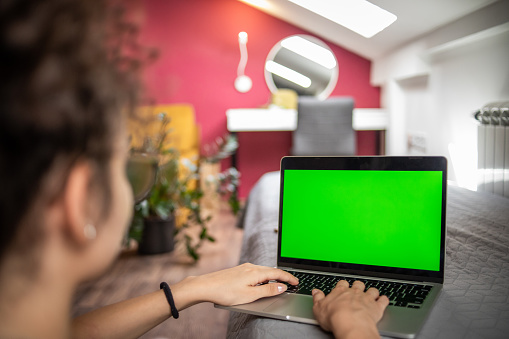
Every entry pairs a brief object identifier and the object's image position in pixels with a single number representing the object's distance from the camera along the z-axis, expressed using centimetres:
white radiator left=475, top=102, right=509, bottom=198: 172
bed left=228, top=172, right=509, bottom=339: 65
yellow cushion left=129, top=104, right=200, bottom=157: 360
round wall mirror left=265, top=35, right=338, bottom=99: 435
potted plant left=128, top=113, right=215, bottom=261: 248
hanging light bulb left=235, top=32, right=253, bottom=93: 437
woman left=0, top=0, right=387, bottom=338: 35
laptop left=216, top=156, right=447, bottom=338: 80
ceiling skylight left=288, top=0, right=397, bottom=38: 287
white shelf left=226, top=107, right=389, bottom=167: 389
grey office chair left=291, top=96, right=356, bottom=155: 345
